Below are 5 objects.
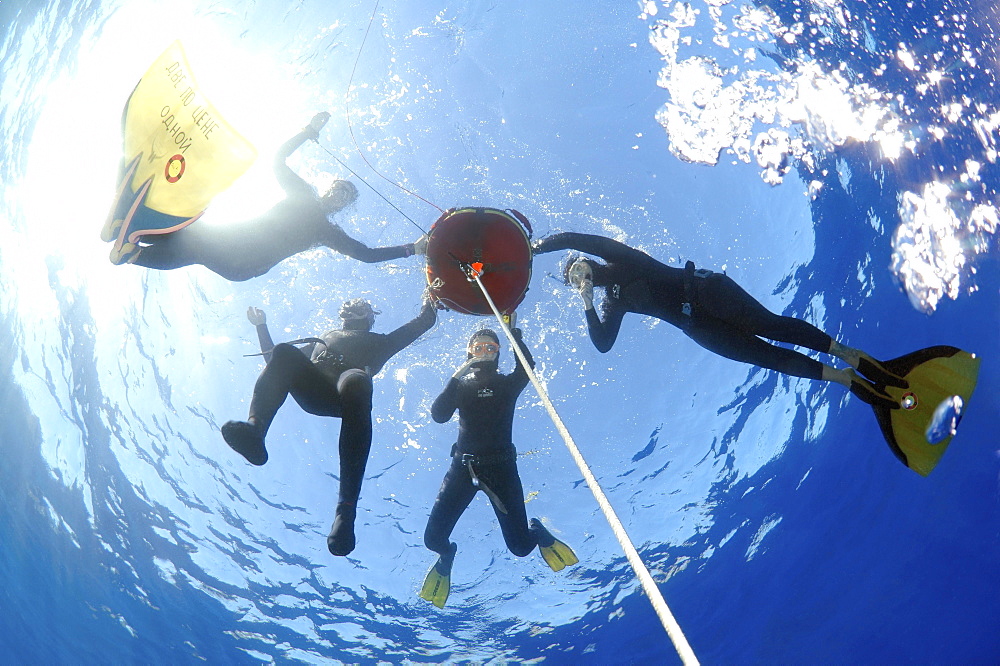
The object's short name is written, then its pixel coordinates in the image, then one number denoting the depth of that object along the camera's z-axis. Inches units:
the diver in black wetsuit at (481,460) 251.3
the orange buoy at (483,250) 201.6
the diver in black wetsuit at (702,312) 197.8
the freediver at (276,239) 192.9
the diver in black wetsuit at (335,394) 152.5
